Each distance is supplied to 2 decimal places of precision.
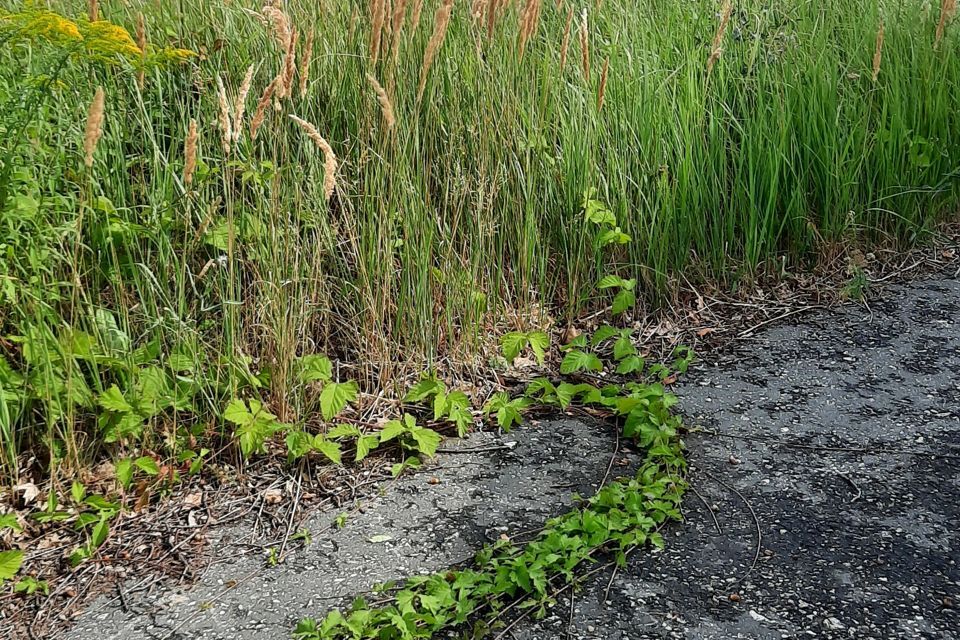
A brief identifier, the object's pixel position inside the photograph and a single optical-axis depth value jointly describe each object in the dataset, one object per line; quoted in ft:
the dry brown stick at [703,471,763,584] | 7.44
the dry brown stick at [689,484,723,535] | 8.11
